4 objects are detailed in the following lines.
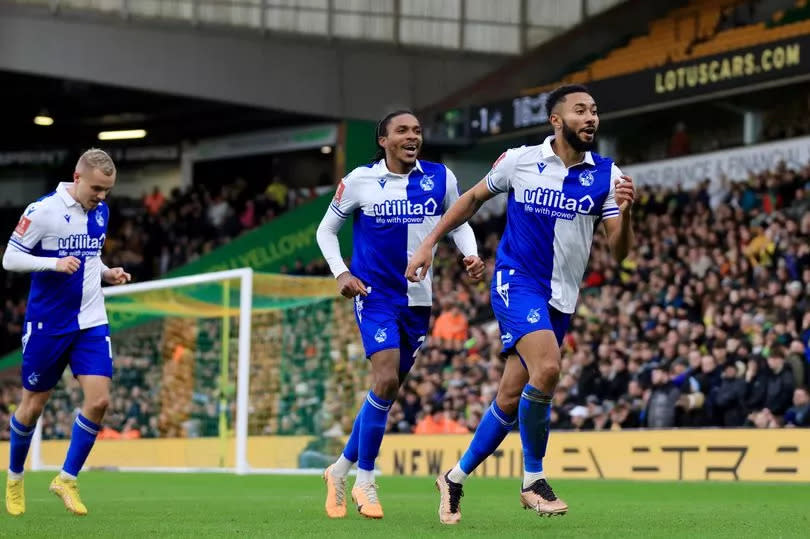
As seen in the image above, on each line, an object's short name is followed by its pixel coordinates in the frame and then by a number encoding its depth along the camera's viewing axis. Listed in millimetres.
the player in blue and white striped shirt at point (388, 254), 18187
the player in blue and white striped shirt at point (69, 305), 19016
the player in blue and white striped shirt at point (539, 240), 16656
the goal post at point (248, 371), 38875
